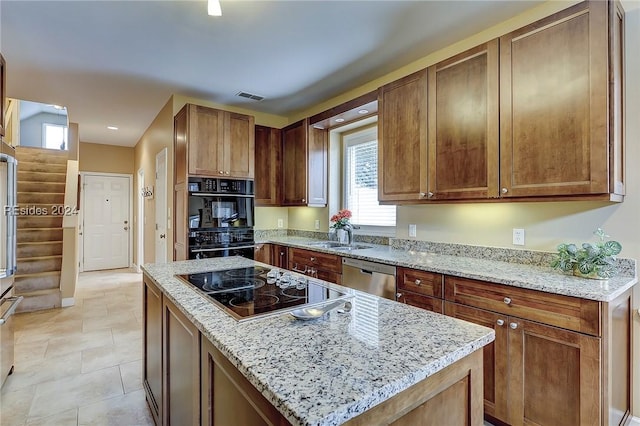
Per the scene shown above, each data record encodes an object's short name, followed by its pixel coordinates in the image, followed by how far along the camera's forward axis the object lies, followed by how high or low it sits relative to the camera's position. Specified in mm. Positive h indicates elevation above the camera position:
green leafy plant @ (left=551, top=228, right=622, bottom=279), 1739 -249
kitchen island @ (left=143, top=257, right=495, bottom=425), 692 -374
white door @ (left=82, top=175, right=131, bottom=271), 6746 -170
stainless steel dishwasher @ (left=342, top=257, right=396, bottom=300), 2500 -521
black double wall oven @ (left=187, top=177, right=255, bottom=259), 3473 -35
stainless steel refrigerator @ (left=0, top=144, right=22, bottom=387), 2203 -246
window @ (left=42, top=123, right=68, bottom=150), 7061 +1756
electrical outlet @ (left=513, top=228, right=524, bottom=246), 2312 -164
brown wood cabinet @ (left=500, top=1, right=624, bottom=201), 1733 +634
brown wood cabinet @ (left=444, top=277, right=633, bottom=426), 1535 -761
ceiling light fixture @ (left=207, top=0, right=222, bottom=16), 1849 +1189
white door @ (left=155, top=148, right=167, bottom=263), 4316 +119
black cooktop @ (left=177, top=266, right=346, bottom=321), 1250 -356
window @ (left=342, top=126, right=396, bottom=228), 3703 +400
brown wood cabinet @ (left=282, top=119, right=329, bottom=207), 3982 +625
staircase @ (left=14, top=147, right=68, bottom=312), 4285 -182
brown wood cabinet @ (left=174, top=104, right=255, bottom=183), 3459 +799
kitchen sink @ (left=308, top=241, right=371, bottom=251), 3491 -355
